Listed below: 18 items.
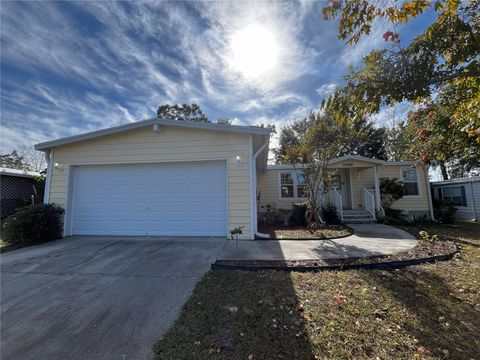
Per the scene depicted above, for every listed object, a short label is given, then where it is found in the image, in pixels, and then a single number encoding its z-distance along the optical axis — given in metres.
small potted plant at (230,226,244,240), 5.22
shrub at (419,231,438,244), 5.93
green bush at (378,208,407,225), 9.59
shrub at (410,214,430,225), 10.16
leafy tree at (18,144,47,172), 21.67
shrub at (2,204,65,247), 6.04
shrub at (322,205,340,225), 9.87
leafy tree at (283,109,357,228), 8.12
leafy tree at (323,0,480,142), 2.74
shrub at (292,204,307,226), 9.42
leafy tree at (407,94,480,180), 4.85
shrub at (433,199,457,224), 10.88
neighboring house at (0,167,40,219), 10.11
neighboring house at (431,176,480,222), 11.89
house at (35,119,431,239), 6.34
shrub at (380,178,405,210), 10.40
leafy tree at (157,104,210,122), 20.98
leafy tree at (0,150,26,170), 22.88
